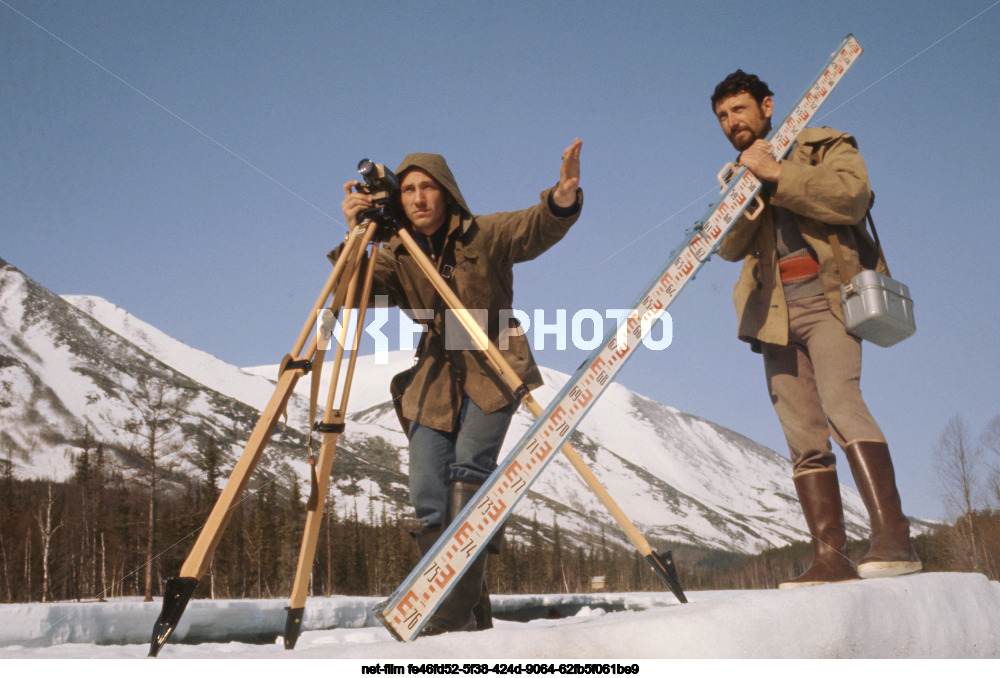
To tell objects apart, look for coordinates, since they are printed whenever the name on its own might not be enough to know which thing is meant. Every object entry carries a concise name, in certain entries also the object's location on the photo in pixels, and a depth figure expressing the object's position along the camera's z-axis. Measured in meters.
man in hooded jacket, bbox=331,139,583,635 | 3.47
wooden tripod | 2.48
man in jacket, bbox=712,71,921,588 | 3.14
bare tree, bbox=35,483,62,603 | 39.41
